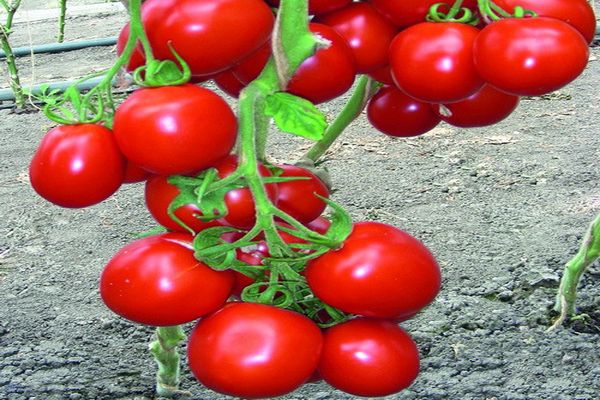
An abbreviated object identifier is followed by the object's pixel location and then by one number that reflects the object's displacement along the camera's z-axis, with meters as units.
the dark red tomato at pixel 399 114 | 1.28
